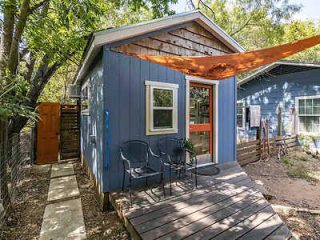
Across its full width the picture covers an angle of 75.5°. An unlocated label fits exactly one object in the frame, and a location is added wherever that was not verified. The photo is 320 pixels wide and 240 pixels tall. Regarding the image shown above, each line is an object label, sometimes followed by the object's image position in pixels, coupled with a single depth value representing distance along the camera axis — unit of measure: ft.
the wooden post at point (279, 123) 27.73
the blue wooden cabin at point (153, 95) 11.62
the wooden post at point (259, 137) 23.81
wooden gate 23.34
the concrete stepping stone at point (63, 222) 9.51
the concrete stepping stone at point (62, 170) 19.06
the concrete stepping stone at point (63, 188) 14.02
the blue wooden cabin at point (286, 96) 27.04
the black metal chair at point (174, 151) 13.67
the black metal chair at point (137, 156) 11.56
